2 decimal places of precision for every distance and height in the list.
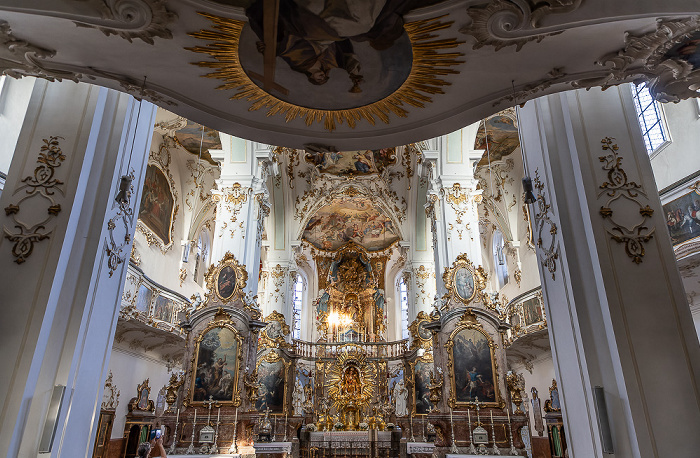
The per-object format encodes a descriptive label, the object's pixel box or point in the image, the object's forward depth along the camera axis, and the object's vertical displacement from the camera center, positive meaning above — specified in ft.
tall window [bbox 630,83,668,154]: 37.09 +22.49
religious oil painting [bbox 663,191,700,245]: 31.50 +13.18
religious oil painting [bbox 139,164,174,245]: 53.57 +23.97
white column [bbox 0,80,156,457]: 15.64 +5.76
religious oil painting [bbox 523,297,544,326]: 46.88 +10.77
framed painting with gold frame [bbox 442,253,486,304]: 40.75 +11.64
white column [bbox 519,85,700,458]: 15.49 +4.72
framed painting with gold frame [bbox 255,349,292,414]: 60.59 +5.28
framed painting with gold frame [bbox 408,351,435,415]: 58.80 +5.16
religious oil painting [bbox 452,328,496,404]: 37.78 +4.36
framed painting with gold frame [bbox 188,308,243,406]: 38.52 +4.73
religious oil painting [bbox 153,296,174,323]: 50.11 +11.54
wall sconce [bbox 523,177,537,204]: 20.71 +9.43
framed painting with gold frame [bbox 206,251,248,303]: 41.24 +11.81
